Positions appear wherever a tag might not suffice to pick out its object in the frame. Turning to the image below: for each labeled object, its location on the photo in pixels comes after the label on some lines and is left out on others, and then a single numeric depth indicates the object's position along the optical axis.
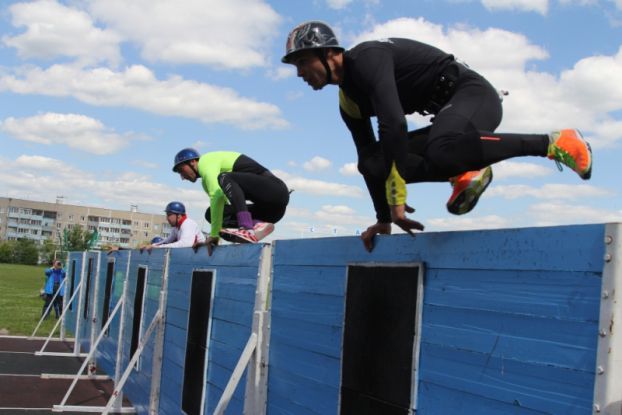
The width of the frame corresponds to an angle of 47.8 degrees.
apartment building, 131.38
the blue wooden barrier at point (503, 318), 2.23
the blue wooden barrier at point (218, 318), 5.29
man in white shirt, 9.38
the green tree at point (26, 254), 106.76
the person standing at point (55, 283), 20.69
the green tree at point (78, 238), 103.19
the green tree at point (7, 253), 105.31
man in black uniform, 3.10
